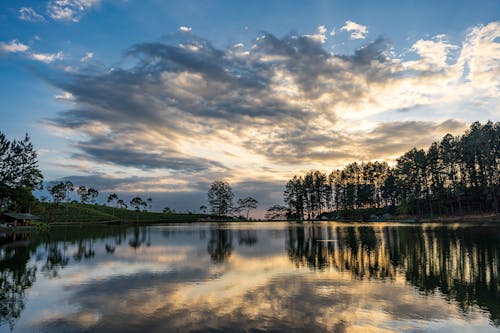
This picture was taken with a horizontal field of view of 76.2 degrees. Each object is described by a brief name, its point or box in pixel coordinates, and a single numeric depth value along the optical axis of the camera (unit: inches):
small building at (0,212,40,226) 3713.1
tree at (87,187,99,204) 7047.2
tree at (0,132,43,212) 2783.0
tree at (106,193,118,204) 7544.3
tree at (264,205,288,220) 7615.2
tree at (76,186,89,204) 6903.1
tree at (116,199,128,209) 7669.3
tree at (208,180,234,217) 7332.7
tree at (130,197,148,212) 7347.4
